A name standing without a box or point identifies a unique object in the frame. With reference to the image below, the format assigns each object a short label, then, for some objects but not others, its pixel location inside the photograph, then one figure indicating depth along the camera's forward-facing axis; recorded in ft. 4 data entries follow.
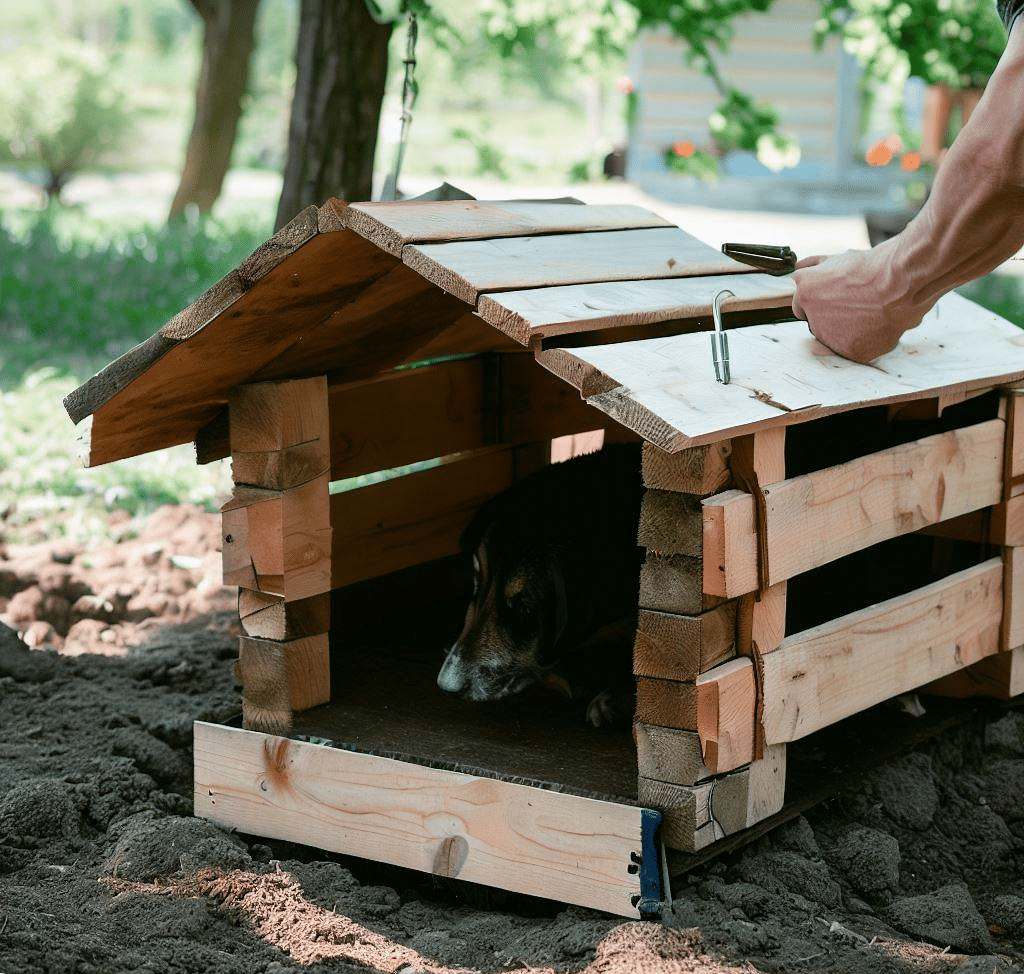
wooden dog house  9.68
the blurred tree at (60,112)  76.48
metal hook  9.67
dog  12.11
